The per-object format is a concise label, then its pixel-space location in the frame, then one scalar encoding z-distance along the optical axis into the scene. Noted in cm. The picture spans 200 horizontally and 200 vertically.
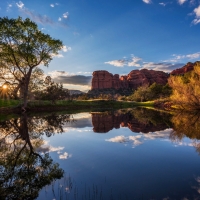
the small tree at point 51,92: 4859
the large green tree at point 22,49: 3177
